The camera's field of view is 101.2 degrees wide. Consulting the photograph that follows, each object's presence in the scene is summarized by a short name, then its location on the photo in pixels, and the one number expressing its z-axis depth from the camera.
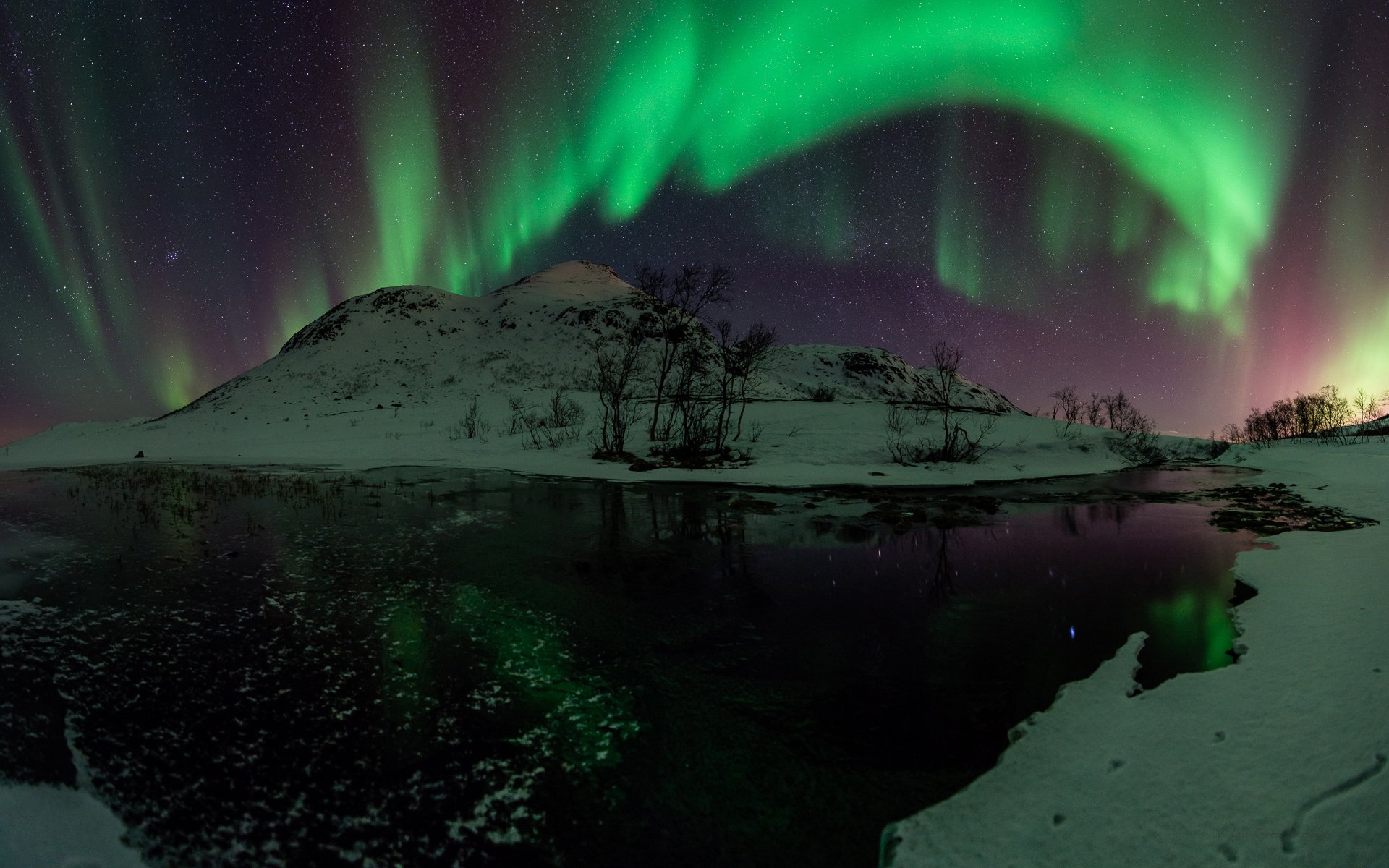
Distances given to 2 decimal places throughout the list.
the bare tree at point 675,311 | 30.27
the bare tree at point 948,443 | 28.25
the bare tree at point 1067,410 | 66.99
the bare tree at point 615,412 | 30.16
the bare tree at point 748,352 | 29.92
